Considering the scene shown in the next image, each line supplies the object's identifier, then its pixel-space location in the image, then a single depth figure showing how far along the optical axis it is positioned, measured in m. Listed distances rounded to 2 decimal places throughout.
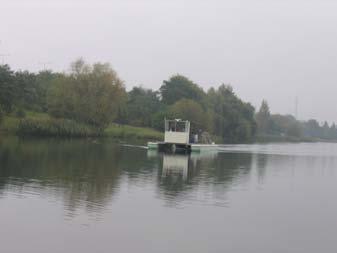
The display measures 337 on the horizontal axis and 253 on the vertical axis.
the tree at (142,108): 115.44
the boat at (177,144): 59.19
